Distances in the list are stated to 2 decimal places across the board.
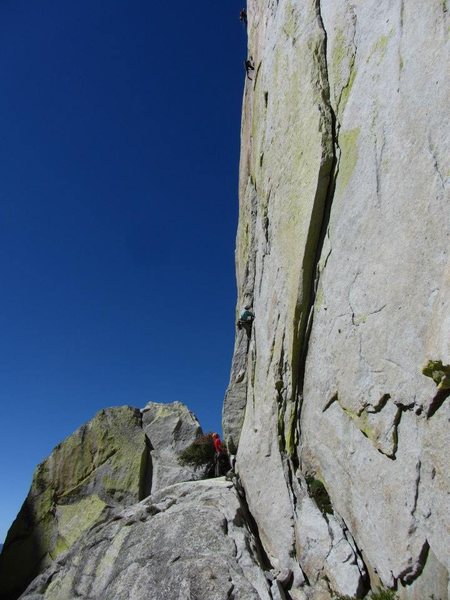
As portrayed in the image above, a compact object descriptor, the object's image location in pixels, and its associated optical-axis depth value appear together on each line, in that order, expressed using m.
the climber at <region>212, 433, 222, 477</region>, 26.92
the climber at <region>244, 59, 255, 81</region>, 27.41
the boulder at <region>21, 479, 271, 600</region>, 13.05
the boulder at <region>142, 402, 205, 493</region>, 28.98
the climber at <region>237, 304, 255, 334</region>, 23.38
